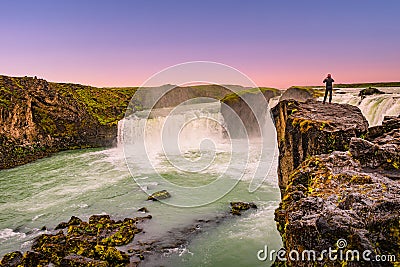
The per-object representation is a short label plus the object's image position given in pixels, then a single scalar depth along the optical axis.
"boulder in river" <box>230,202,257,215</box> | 15.05
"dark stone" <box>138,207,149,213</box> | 15.73
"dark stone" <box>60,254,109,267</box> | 9.66
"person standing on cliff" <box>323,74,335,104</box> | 13.30
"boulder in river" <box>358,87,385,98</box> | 24.40
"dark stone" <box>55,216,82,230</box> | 13.91
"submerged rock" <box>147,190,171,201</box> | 17.67
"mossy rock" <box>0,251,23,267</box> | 10.29
